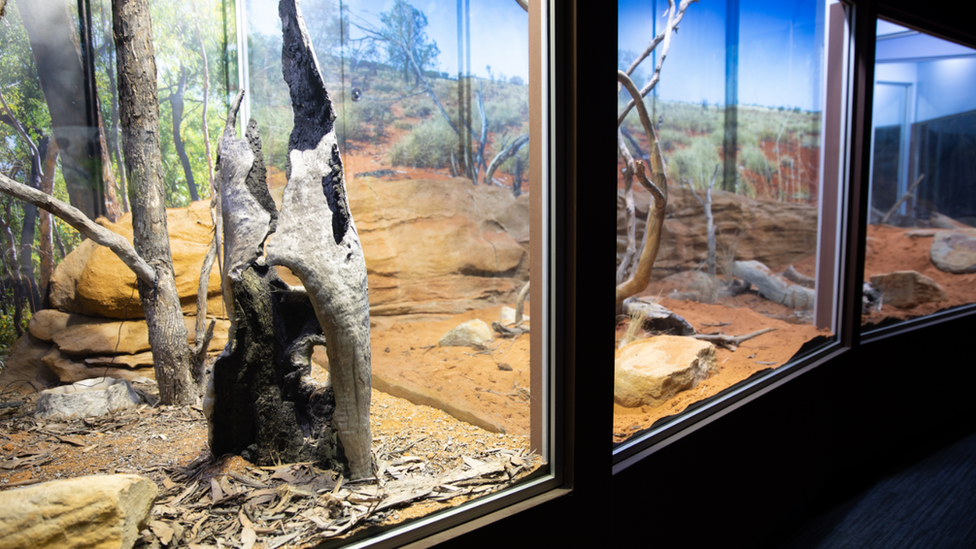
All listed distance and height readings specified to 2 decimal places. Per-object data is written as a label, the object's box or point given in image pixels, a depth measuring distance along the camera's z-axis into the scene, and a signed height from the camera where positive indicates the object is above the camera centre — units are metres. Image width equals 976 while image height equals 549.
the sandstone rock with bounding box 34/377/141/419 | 1.28 -0.49
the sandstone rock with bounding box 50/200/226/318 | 1.36 -0.17
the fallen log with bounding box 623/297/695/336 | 3.88 -0.84
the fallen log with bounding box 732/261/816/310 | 4.19 -0.67
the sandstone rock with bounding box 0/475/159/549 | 0.95 -0.58
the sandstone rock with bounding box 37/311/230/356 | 1.31 -0.35
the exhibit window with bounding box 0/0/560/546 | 1.29 -0.02
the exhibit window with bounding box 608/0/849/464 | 3.13 +0.07
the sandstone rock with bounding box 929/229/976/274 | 5.06 -0.47
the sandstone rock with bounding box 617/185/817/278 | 4.34 -0.19
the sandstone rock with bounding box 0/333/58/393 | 1.19 -0.35
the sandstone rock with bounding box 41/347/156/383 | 1.29 -0.42
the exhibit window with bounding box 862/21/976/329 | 4.07 +0.22
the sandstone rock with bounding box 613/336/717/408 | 2.77 -0.92
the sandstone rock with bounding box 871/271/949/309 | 4.75 -0.81
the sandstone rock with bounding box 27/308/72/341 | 1.26 -0.26
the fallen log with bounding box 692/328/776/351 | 3.70 -0.97
